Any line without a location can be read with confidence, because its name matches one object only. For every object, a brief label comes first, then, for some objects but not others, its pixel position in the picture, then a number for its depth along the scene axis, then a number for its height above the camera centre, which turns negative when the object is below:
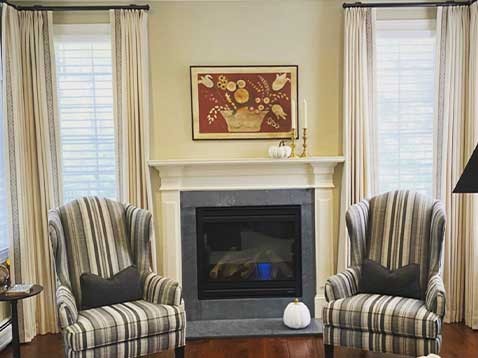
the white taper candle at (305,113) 3.74 +0.28
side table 2.87 -1.10
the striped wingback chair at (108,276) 2.67 -0.89
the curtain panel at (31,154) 3.51 -0.02
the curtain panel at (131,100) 3.67 +0.41
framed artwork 3.81 +0.41
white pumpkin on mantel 3.68 -0.04
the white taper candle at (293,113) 3.80 +0.29
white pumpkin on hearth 3.59 -1.35
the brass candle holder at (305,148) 3.81 -0.01
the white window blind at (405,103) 3.81 +0.36
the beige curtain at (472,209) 3.60 -0.53
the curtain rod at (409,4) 3.68 +1.16
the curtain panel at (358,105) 3.71 +0.34
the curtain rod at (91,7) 3.65 +1.16
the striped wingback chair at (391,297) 2.71 -0.91
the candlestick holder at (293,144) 3.81 +0.03
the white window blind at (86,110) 3.77 +0.34
